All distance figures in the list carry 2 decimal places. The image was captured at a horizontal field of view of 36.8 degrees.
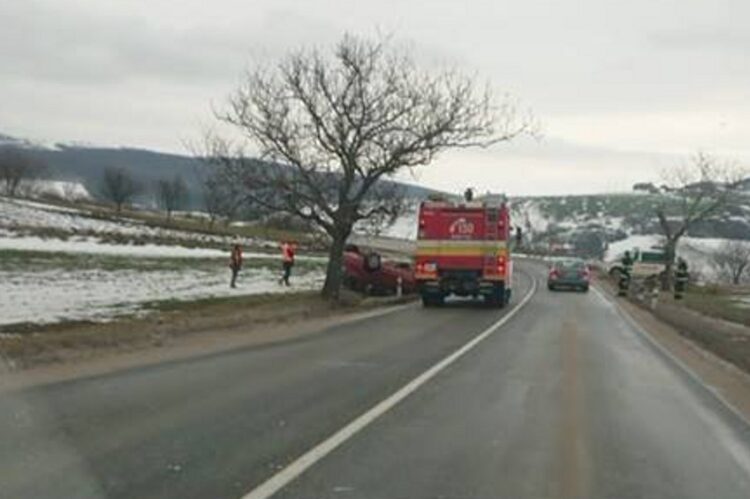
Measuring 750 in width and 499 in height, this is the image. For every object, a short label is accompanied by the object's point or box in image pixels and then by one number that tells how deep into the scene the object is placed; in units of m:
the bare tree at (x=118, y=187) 113.25
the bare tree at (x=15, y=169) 120.25
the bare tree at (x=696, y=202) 55.84
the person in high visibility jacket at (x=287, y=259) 37.45
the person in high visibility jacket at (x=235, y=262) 33.59
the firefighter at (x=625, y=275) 47.19
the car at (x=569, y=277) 49.66
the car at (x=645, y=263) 67.88
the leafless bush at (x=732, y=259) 113.38
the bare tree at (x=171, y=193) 119.50
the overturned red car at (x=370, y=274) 37.72
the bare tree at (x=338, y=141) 31.48
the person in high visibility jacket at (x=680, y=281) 41.59
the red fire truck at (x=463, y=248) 31.12
